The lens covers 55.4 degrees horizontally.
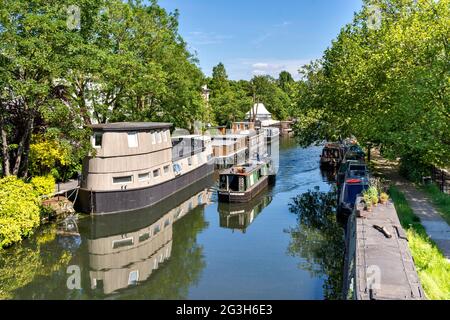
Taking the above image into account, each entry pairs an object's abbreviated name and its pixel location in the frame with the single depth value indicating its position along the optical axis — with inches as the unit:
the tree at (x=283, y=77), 7211.6
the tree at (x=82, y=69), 974.4
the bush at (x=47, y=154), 1135.0
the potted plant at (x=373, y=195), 846.5
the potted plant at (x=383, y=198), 861.8
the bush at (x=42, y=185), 1176.6
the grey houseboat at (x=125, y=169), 1230.3
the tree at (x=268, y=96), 5029.5
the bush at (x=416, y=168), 1210.1
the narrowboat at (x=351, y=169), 1324.2
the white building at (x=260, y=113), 4675.2
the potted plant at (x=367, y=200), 808.1
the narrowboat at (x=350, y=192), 1120.2
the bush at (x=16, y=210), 909.2
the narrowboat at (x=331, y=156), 2174.0
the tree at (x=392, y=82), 993.5
